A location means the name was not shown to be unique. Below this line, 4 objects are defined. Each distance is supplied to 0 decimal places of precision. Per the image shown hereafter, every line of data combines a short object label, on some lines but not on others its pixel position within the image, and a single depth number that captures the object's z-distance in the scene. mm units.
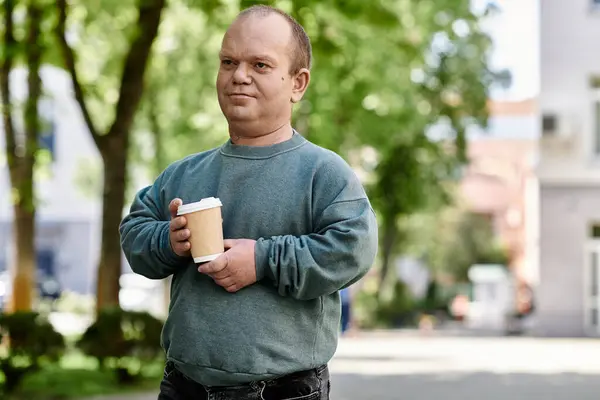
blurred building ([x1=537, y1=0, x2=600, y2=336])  35906
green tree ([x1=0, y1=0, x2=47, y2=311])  16627
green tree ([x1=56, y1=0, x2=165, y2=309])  15648
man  3578
